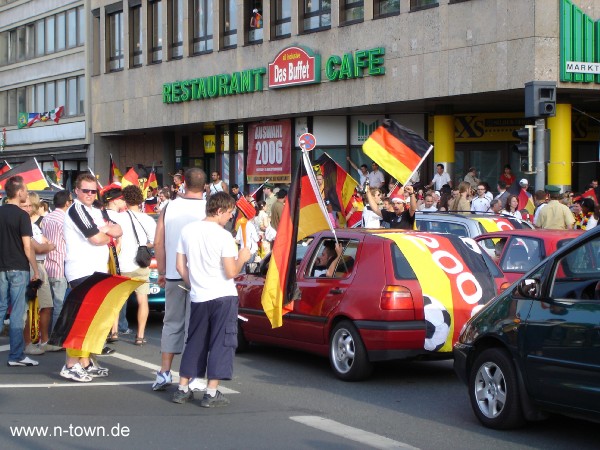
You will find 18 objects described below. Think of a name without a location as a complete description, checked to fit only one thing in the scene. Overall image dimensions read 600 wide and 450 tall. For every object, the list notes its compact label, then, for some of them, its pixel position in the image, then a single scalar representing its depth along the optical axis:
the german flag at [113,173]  26.77
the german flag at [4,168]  22.60
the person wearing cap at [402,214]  14.46
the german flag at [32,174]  19.23
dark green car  6.97
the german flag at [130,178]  24.17
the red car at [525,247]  11.87
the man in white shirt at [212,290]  8.49
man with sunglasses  10.05
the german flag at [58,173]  26.27
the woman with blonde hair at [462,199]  19.31
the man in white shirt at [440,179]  25.41
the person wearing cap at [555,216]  16.69
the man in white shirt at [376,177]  27.33
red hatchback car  9.65
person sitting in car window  10.68
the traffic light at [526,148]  15.53
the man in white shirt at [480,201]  19.59
